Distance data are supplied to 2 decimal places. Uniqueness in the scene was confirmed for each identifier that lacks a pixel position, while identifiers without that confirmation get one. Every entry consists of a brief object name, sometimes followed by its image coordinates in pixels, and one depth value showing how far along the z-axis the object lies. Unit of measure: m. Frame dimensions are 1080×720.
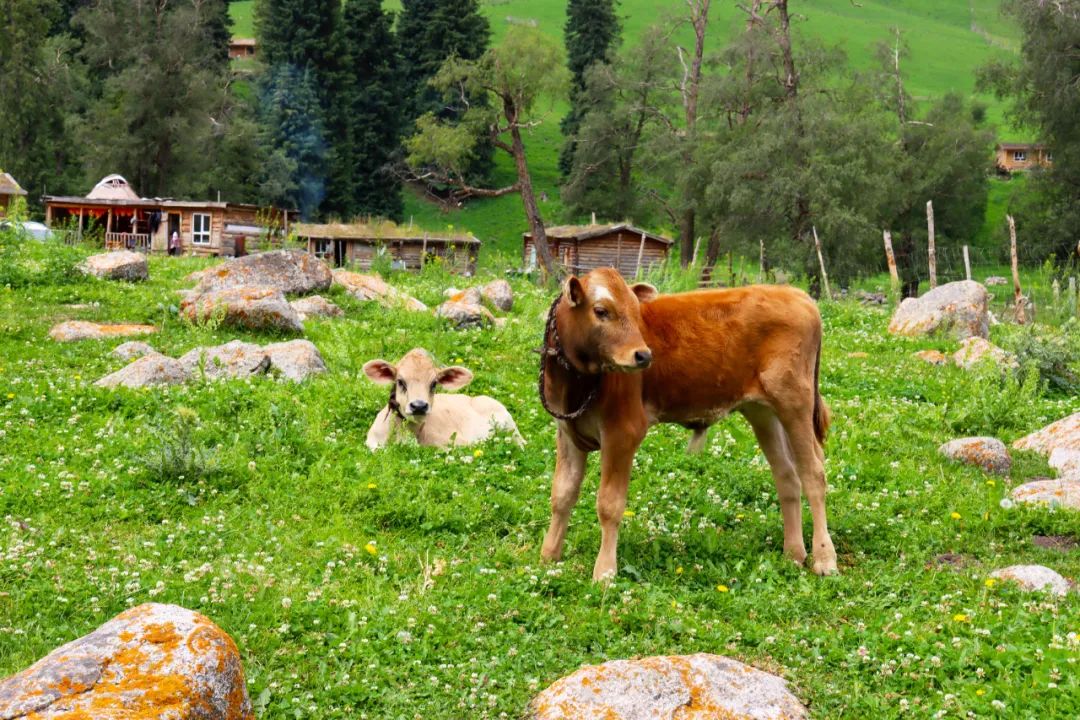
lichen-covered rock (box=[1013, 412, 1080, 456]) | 12.66
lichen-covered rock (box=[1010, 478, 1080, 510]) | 10.39
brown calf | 8.46
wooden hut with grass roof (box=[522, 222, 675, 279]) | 67.06
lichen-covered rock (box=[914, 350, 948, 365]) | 19.59
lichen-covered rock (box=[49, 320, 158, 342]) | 18.78
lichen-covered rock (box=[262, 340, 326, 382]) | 15.30
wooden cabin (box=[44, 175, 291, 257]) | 63.72
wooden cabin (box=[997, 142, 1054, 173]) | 109.03
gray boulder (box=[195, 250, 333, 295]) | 22.88
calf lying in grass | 12.29
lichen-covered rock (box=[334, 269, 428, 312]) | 22.47
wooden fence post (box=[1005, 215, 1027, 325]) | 26.93
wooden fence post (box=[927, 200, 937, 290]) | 30.70
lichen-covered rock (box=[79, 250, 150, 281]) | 25.66
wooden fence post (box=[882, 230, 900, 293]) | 28.75
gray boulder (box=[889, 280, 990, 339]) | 22.59
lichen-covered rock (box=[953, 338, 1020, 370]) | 17.14
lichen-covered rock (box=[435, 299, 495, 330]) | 20.02
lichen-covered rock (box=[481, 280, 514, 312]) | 23.41
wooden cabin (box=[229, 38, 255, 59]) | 130.43
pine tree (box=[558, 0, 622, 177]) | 94.12
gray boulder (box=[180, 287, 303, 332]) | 19.16
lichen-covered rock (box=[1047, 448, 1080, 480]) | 11.69
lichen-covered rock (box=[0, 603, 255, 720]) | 5.20
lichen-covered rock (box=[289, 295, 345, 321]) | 21.53
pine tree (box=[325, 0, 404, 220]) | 83.50
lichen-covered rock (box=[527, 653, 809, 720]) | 6.09
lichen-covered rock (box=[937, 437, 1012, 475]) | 12.17
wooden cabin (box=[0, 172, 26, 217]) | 64.06
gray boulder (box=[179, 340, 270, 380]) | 15.23
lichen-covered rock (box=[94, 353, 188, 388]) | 14.65
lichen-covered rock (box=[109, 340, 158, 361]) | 17.17
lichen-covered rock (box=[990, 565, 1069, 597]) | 8.20
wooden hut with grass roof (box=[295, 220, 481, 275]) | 63.62
